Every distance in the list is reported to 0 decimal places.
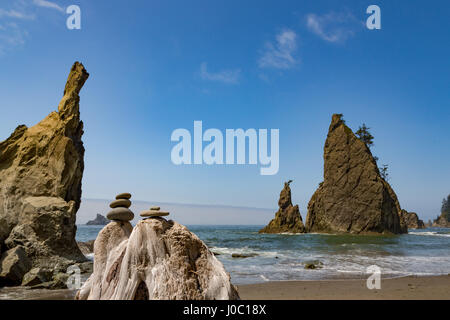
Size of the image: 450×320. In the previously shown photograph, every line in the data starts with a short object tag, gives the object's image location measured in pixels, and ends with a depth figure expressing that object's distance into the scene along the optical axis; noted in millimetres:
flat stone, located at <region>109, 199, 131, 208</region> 6930
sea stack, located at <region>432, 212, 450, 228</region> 163125
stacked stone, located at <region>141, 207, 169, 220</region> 6031
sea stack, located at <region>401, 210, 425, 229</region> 130750
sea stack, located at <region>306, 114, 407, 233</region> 63250
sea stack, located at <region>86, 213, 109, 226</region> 177775
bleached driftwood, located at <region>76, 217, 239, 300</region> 5523
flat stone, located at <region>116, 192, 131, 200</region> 7097
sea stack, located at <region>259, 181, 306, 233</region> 65875
